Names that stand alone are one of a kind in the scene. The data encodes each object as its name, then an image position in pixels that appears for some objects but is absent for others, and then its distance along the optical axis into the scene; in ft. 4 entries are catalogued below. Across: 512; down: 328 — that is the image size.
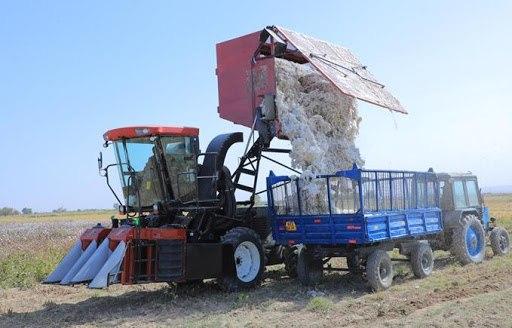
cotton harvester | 31.35
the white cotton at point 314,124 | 33.42
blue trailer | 31.42
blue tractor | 41.04
